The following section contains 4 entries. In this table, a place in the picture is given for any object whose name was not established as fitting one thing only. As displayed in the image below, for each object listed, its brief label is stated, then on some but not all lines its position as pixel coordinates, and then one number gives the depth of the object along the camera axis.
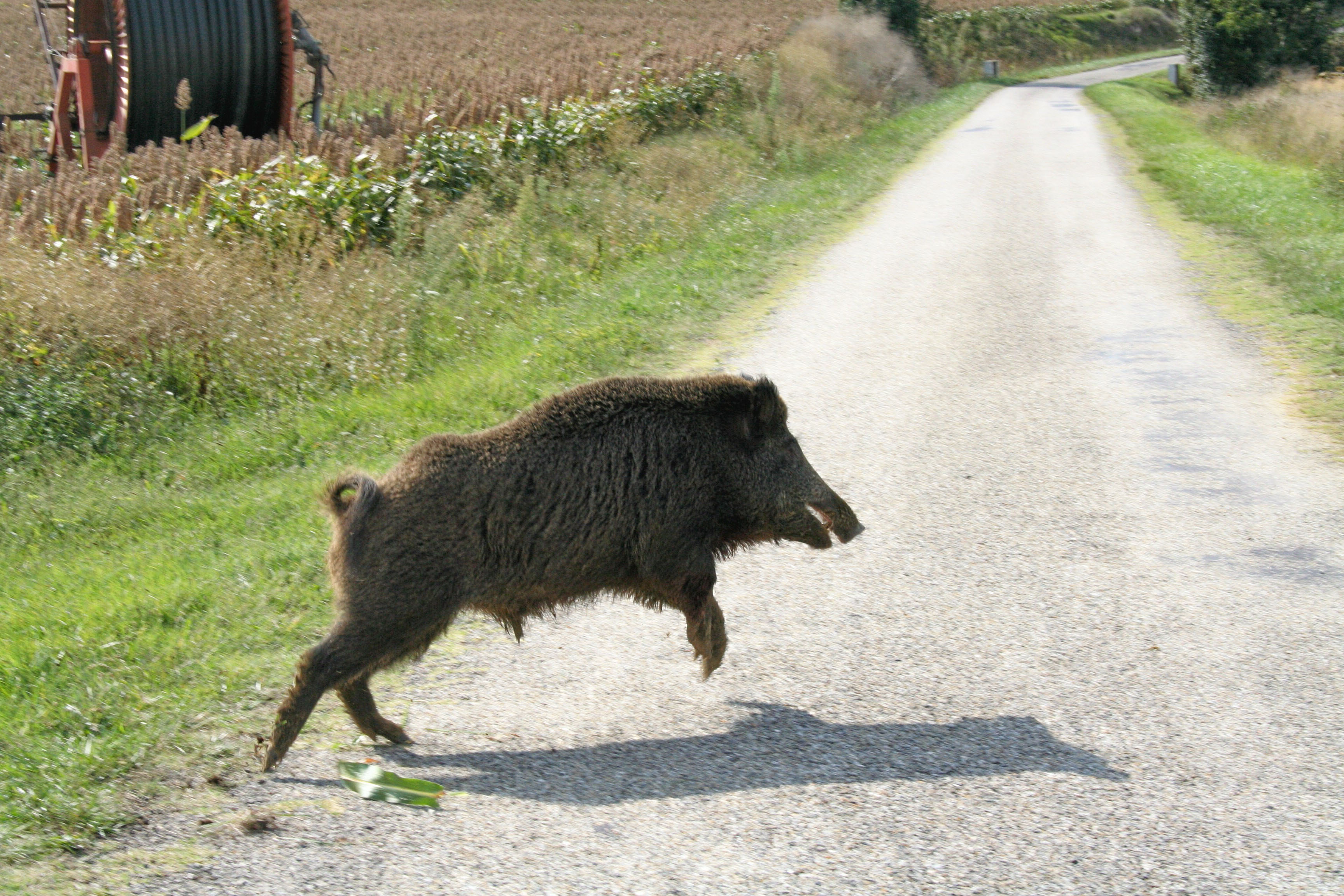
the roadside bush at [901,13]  37.53
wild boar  4.19
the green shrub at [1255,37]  32.59
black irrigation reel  15.88
